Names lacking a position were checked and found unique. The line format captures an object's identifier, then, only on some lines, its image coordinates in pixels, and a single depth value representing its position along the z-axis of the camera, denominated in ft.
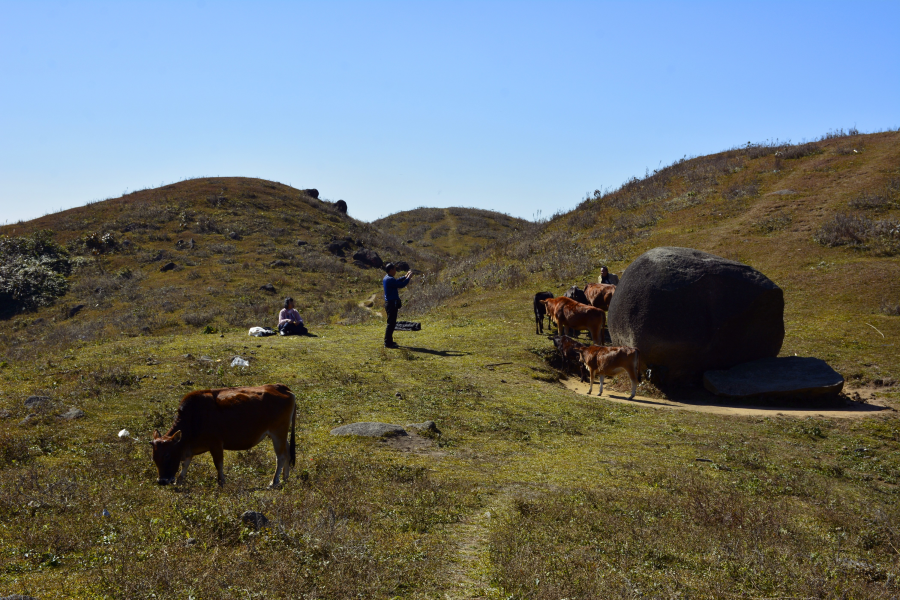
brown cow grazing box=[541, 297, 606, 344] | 72.08
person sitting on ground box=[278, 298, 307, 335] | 81.00
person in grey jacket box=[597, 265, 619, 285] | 85.81
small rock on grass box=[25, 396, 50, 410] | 41.63
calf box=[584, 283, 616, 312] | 79.77
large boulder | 58.85
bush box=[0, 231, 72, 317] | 141.90
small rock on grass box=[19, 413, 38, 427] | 38.07
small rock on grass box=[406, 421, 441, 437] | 39.93
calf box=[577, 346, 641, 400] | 58.54
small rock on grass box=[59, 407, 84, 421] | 39.75
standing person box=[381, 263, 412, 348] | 71.10
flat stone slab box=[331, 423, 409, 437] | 38.83
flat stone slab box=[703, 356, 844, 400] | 54.08
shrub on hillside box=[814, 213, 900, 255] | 95.14
